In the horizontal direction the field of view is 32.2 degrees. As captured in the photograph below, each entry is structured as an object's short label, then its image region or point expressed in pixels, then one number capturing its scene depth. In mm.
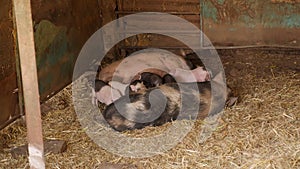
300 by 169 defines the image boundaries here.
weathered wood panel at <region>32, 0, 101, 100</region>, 4641
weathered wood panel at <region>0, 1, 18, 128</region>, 4027
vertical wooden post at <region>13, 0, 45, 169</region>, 2740
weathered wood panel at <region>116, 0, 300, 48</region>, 5695
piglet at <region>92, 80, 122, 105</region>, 4641
